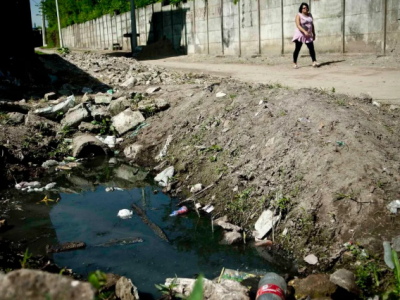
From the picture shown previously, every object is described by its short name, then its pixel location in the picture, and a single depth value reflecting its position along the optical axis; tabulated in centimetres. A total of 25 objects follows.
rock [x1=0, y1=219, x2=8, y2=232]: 374
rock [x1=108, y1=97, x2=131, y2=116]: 671
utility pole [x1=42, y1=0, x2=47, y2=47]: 3832
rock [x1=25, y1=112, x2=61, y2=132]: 623
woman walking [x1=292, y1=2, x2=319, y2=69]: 913
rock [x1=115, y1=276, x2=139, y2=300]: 250
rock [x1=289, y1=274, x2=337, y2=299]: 251
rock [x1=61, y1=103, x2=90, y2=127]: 651
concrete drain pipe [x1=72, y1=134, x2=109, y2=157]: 581
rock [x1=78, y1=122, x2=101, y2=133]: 645
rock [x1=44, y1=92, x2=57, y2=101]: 754
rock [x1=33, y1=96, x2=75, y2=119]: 661
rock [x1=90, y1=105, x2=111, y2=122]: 664
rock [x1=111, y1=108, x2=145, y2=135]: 637
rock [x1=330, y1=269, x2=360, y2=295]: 253
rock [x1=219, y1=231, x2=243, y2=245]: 335
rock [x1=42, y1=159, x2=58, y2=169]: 555
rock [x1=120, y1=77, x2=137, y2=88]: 802
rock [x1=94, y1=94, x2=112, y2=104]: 706
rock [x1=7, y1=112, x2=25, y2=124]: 623
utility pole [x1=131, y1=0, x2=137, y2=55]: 1750
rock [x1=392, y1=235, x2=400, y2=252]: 267
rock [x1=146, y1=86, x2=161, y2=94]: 722
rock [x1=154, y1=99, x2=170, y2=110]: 645
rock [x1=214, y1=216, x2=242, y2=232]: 351
